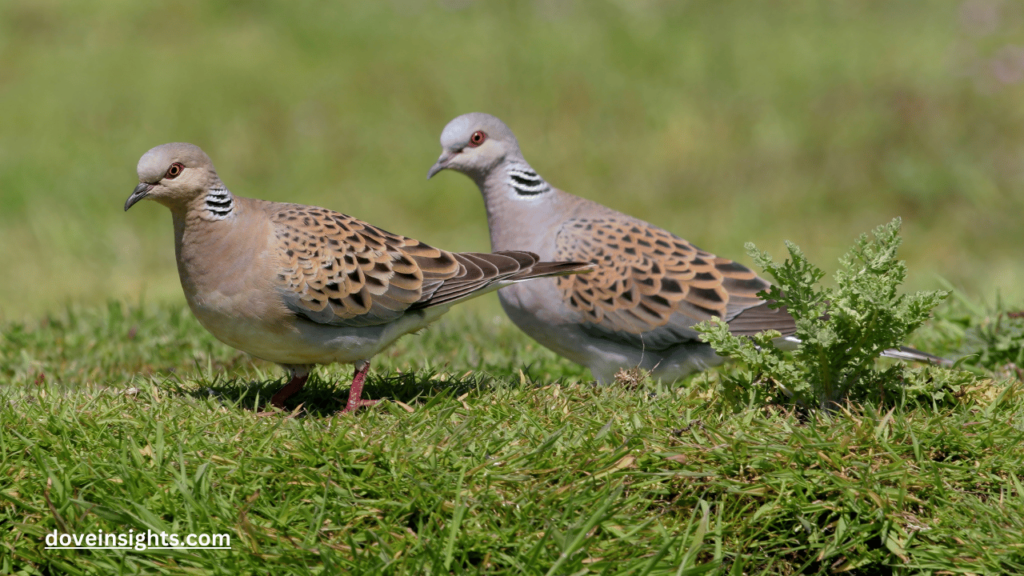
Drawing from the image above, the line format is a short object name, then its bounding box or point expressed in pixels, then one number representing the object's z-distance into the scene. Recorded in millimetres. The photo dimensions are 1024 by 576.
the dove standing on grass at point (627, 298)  10227
